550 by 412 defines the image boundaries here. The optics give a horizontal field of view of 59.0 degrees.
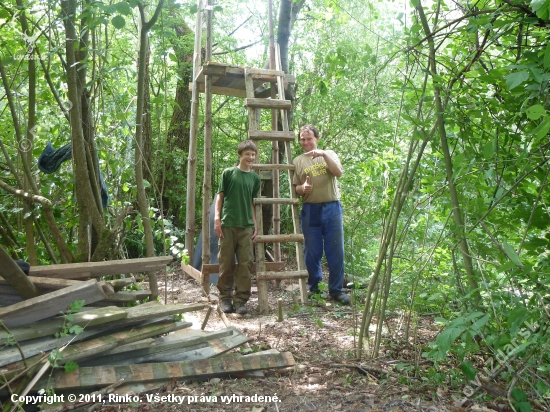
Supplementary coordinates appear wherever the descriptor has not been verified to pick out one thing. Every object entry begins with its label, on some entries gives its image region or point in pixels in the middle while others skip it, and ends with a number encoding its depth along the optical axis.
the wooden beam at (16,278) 2.77
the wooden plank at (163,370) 2.85
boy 5.36
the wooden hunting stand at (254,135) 5.58
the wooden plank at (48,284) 3.31
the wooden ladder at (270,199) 5.37
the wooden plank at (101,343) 2.77
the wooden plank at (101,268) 3.68
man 5.73
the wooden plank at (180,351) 3.23
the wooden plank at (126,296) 3.75
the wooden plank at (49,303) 2.92
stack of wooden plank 2.79
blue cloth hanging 4.86
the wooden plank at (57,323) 2.90
